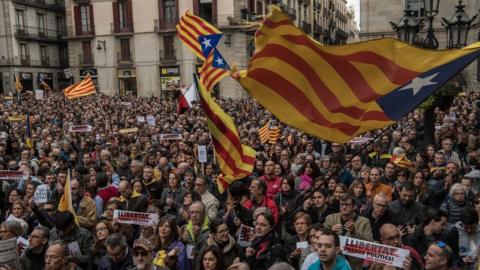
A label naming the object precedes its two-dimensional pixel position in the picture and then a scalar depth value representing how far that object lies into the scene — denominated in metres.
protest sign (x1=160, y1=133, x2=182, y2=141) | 12.09
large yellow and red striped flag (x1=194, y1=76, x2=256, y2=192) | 6.07
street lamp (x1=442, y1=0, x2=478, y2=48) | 9.42
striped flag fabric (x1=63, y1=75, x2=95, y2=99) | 17.25
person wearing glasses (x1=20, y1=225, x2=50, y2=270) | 4.77
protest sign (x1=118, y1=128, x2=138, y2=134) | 14.27
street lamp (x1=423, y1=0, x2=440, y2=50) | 9.18
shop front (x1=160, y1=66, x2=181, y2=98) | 38.81
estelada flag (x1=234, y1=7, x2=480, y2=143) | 3.96
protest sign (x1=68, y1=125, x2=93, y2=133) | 12.83
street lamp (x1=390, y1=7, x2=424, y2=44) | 9.25
